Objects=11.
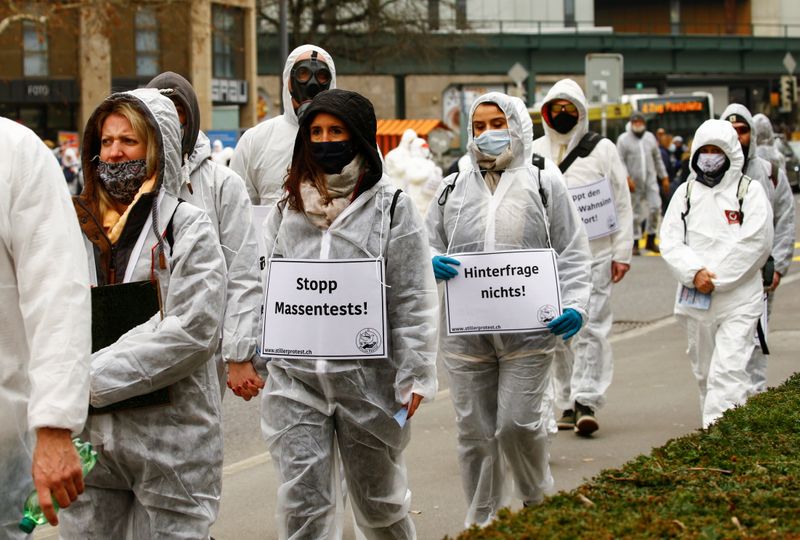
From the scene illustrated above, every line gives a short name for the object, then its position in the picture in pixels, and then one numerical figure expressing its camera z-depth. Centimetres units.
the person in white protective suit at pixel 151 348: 459
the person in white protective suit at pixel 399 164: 2025
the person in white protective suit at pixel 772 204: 898
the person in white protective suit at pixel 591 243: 917
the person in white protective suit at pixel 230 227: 564
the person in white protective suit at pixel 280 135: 781
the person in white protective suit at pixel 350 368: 527
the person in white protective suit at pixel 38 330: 357
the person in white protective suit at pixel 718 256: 830
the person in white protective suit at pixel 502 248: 648
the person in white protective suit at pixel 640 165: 2070
